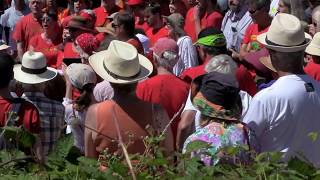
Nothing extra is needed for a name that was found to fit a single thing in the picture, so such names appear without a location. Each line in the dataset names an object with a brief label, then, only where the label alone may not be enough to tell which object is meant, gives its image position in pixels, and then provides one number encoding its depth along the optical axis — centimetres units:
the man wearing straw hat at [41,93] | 568
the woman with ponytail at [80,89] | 671
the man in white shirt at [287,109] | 474
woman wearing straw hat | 472
